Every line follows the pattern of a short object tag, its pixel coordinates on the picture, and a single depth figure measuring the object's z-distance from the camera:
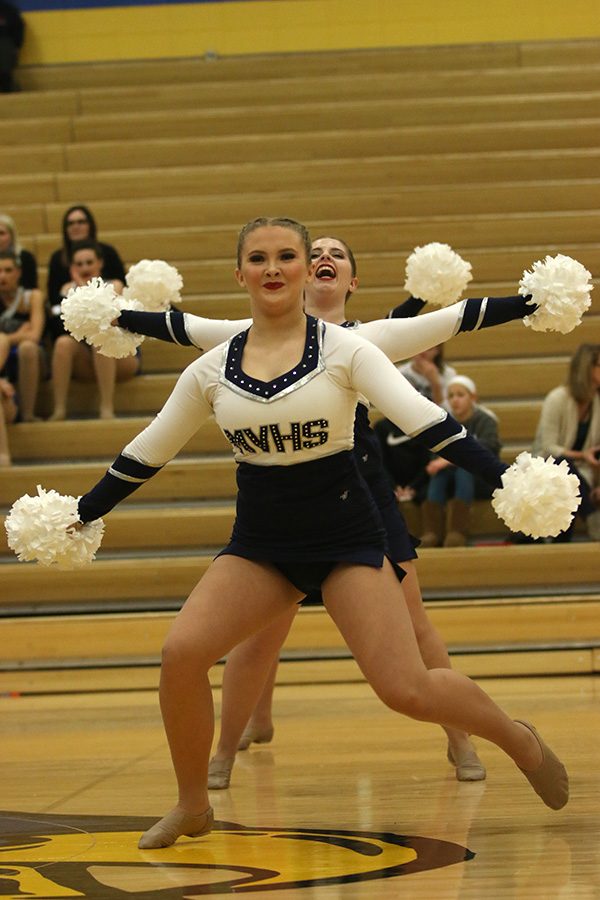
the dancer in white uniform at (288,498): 6.74
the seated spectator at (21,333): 15.60
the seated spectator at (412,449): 14.62
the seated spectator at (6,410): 15.35
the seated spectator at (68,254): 16.16
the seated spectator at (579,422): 14.37
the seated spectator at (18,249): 16.08
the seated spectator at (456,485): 14.30
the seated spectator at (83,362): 15.66
